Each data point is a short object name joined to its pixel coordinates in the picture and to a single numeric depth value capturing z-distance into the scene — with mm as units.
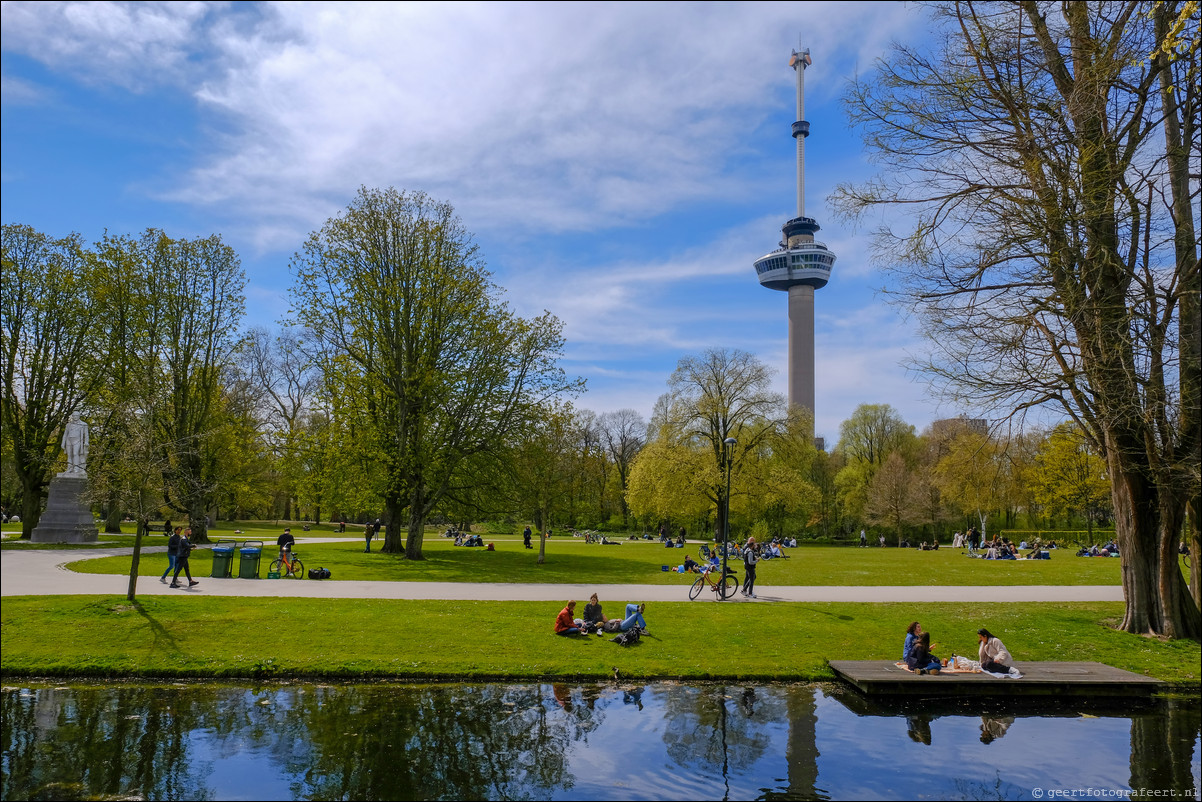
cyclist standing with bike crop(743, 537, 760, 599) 22875
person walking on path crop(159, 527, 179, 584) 20797
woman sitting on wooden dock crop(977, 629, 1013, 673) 13961
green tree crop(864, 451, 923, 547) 62438
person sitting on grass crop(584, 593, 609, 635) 17094
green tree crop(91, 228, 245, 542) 38438
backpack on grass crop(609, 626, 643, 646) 16391
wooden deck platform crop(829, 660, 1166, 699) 13453
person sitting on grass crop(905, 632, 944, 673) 13992
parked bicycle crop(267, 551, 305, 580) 24922
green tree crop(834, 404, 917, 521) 71094
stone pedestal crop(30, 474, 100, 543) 34656
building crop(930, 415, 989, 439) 53362
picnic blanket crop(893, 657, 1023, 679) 14180
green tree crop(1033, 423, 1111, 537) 48969
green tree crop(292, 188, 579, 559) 34188
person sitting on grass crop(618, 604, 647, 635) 17008
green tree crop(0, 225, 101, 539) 37969
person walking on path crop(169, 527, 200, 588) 20922
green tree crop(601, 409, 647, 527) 85250
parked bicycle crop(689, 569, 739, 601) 22047
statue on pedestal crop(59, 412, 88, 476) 34469
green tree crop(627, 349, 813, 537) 49031
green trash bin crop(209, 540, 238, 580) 23812
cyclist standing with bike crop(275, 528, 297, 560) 24938
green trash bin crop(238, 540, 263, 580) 23875
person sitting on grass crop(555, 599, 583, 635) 16938
